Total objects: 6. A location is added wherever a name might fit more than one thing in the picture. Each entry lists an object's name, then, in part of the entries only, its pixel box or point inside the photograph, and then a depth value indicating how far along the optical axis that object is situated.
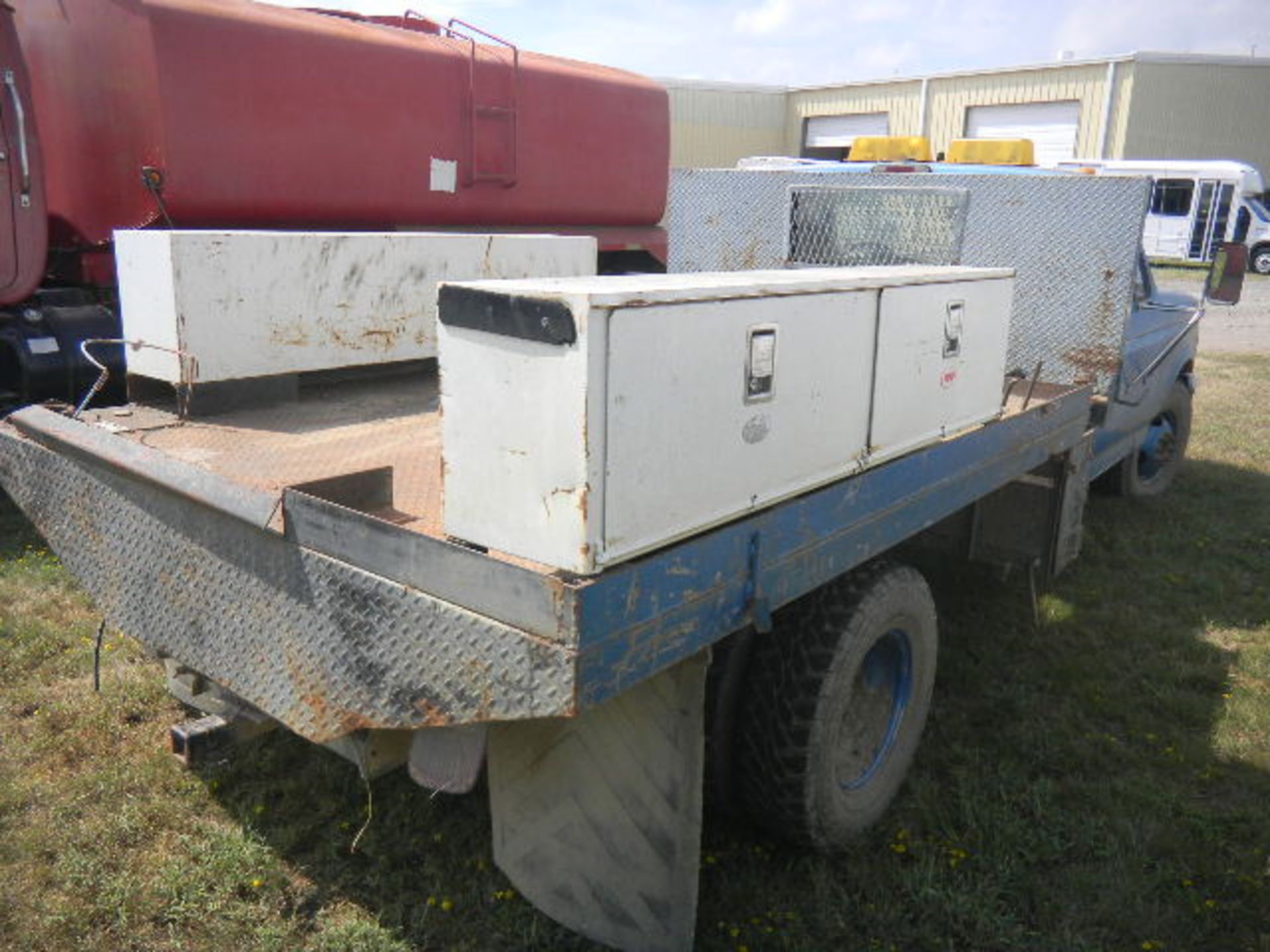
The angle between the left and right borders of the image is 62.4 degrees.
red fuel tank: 4.94
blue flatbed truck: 2.05
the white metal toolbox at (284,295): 3.19
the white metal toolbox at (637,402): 1.92
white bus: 22.55
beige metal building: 27.78
